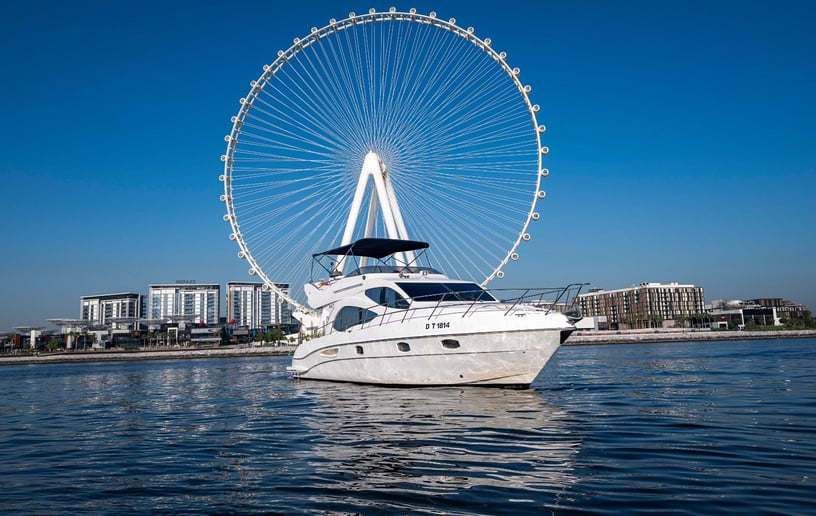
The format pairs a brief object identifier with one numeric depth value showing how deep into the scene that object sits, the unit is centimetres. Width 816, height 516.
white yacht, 1564
